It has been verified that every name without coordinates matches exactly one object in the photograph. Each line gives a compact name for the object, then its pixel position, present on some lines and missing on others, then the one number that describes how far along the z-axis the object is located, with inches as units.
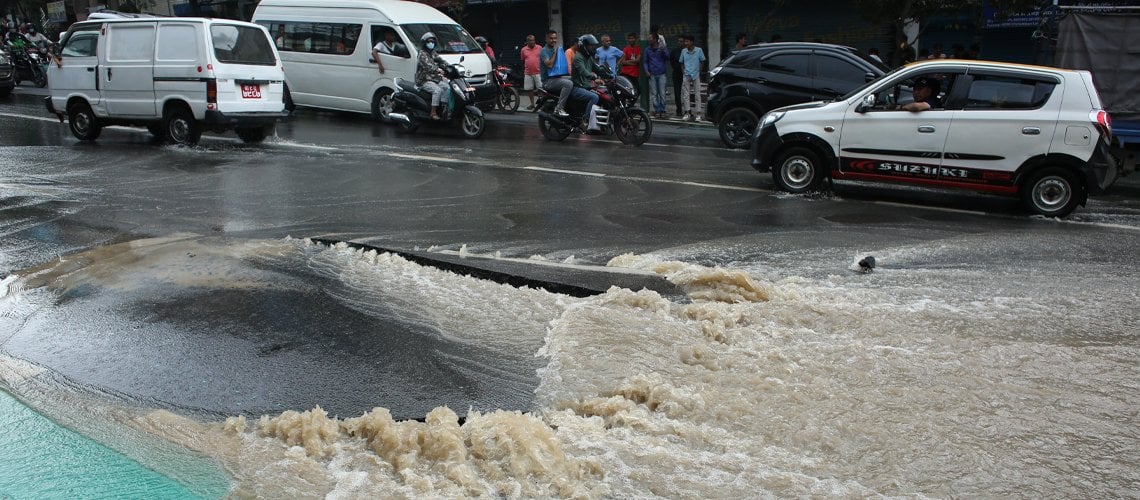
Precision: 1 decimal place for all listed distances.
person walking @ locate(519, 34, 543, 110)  780.6
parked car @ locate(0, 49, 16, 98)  863.7
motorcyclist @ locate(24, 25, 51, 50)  1085.1
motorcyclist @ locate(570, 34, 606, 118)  565.0
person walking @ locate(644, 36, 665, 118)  709.9
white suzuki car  345.1
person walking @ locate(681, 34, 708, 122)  694.5
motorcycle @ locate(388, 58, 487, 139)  597.9
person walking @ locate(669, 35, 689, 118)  733.3
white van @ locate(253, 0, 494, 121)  654.5
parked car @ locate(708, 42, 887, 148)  526.9
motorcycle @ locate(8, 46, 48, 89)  1032.8
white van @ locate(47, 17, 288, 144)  506.6
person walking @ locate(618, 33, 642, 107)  725.3
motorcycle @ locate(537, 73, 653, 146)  555.8
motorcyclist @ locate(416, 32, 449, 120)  597.3
